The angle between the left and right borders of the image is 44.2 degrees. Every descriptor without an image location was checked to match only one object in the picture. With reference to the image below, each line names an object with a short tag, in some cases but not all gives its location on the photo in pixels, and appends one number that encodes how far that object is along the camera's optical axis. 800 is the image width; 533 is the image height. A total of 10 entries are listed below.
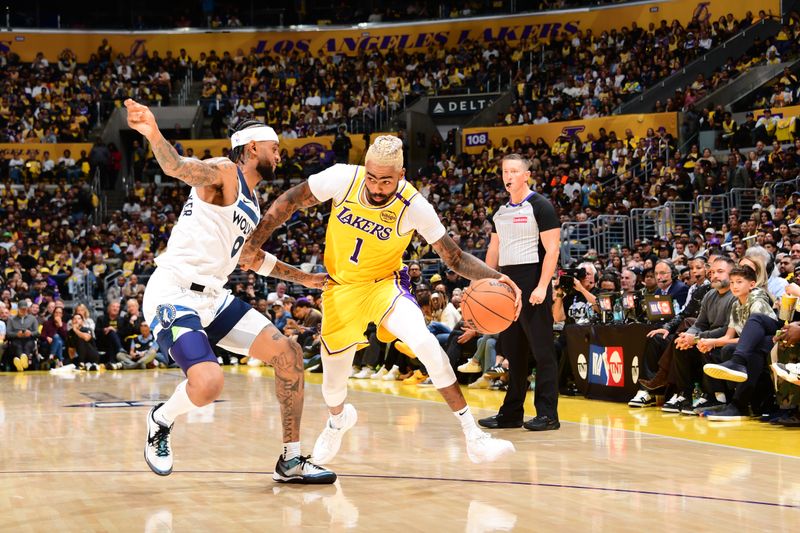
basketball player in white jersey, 5.16
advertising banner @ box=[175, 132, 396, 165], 29.03
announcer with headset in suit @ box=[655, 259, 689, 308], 10.26
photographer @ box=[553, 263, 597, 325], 10.88
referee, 7.75
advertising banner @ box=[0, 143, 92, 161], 29.45
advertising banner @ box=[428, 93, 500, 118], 29.30
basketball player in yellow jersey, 5.62
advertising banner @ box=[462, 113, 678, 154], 24.25
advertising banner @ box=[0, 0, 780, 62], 30.81
